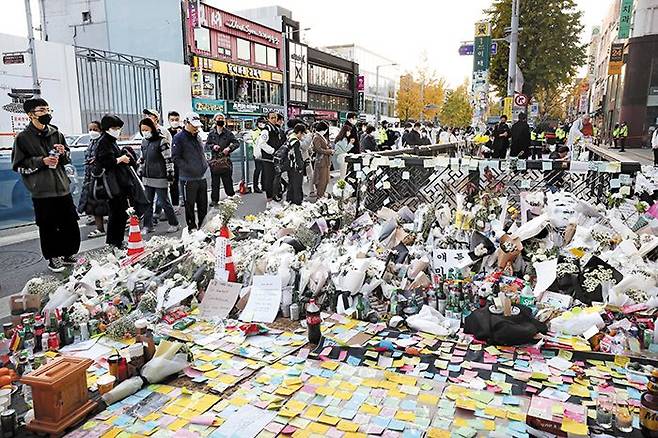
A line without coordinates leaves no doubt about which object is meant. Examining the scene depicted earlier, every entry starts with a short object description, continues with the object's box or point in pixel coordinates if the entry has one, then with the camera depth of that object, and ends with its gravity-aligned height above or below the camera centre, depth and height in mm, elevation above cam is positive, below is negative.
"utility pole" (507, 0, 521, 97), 18250 +2808
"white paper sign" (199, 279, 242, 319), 4527 -1542
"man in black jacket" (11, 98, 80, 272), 5352 -584
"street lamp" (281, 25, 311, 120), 42366 +4587
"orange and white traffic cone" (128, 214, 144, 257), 5493 -1216
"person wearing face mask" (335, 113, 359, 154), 11695 -162
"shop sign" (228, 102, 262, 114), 33344 +1281
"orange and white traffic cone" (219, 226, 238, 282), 4863 -1311
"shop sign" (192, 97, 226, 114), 28833 +1227
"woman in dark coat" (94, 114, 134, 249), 6293 -522
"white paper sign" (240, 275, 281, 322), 4406 -1525
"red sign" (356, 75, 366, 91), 61938 +5285
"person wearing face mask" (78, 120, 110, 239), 7281 -1124
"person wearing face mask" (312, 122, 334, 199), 10648 -675
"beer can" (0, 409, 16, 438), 2811 -1625
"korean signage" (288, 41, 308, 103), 43719 +4810
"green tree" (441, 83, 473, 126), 60875 +2006
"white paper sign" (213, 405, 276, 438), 2861 -1697
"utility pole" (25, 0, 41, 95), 15947 +2233
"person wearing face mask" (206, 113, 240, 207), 9625 -415
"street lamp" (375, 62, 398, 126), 71138 +5192
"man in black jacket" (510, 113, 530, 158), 13508 -298
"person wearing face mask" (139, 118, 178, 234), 7469 -632
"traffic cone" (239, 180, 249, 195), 11805 -1428
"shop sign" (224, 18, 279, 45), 34050 +6860
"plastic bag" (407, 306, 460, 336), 4051 -1572
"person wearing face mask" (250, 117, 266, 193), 10773 -654
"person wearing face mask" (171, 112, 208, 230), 7051 -485
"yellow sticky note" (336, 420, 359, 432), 2900 -1700
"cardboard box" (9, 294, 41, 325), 4320 -1499
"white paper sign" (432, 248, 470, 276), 4898 -1268
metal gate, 19531 +1602
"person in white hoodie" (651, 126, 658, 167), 16234 -554
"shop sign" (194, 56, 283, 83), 30969 +3831
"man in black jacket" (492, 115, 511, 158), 14828 -370
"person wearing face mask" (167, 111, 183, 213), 8695 -680
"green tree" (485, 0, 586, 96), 27438 +4792
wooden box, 2822 -1512
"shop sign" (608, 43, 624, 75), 32156 +4325
